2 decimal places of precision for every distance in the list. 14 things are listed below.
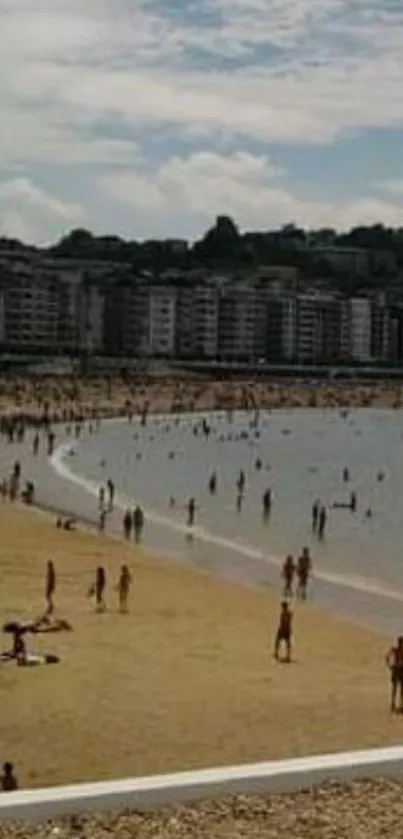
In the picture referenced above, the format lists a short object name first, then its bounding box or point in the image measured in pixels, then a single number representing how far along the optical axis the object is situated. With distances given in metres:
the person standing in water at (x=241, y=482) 56.07
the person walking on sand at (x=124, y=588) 25.48
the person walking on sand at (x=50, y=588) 24.55
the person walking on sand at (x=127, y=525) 40.10
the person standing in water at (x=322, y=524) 42.59
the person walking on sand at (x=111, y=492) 47.46
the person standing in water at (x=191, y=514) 44.29
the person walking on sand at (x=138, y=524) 39.89
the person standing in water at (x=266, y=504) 47.64
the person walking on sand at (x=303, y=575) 29.97
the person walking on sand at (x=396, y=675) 18.00
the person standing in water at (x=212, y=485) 55.15
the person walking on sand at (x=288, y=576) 29.66
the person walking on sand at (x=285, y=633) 21.58
